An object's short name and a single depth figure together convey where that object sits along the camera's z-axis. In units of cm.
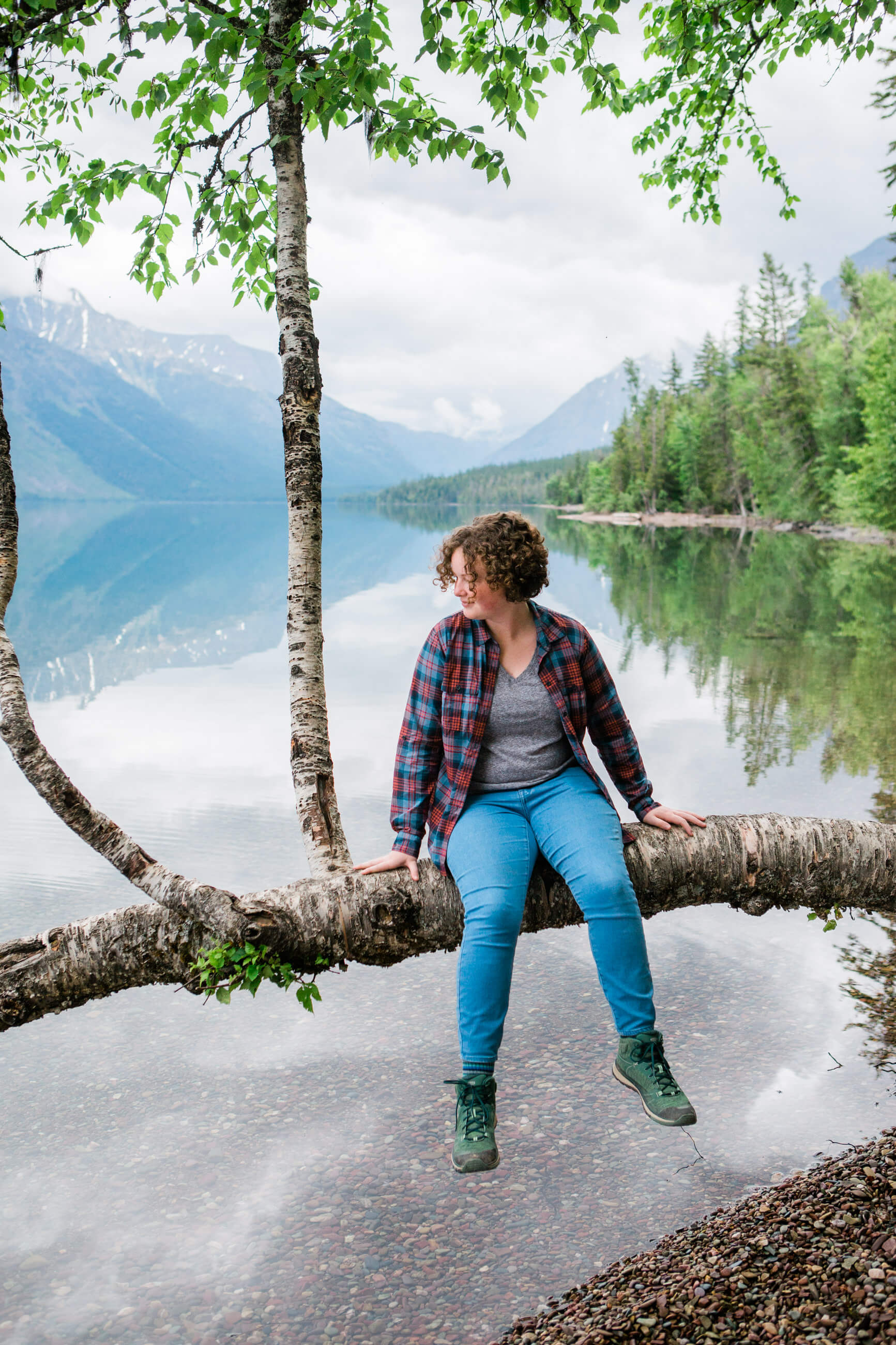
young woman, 379
